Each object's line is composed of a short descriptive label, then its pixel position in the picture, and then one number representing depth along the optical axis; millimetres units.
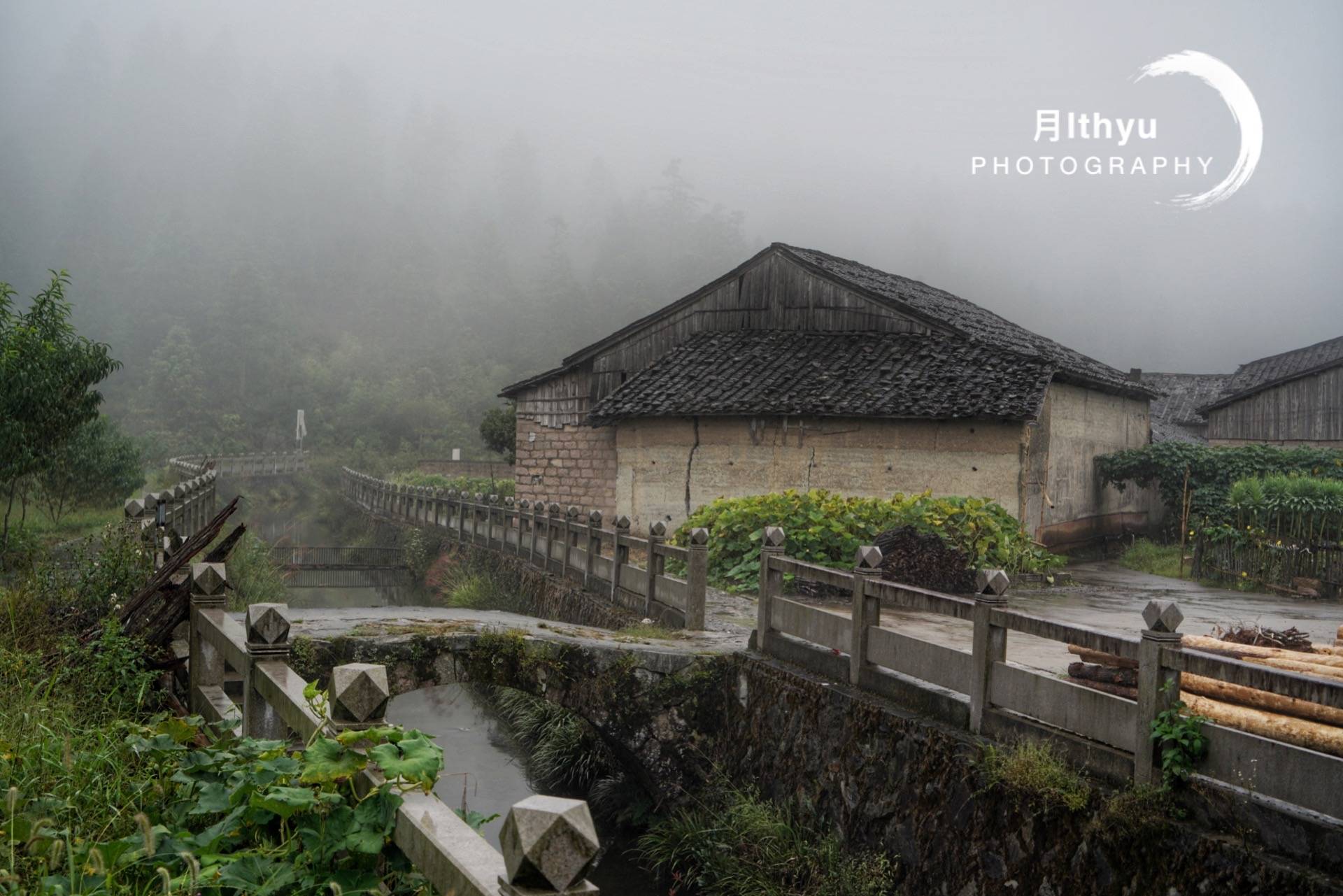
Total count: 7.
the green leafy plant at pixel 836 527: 14469
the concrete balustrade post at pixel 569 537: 15466
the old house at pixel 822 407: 18047
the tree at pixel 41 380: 14578
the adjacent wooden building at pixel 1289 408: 28641
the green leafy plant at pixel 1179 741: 5406
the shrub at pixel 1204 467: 22734
